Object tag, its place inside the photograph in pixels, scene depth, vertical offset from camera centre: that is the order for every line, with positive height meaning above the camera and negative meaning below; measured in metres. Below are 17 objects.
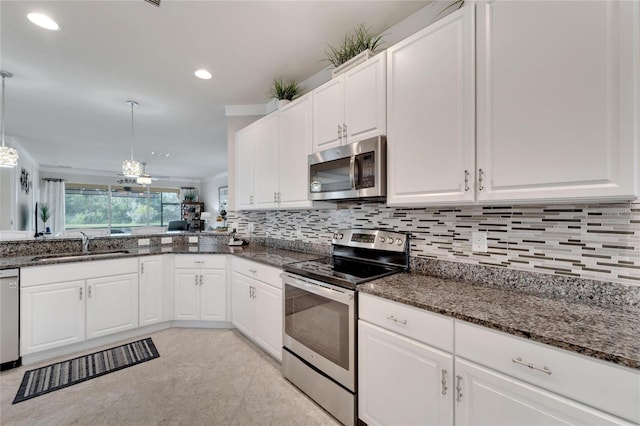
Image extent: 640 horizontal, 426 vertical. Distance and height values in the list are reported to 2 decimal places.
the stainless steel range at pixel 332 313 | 1.62 -0.66
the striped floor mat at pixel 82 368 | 2.03 -1.30
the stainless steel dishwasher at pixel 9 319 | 2.21 -0.87
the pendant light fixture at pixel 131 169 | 3.92 +0.62
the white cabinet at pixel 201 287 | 3.00 -0.82
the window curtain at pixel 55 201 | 8.16 +0.32
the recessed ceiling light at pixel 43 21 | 1.96 +1.40
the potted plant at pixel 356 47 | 1.97 +1.25
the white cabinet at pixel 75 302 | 2.31 -0.82
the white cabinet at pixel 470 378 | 0.86 -0.64
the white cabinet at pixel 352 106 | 1.79 +0.77
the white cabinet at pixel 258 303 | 2.28 -0.84
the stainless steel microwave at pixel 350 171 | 1.76 +0.29
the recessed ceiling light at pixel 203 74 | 2.78 +1.42
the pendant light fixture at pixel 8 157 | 2.96 +0.60
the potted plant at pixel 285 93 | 2.75 +1.21
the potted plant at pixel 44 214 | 7.69 -0.06
